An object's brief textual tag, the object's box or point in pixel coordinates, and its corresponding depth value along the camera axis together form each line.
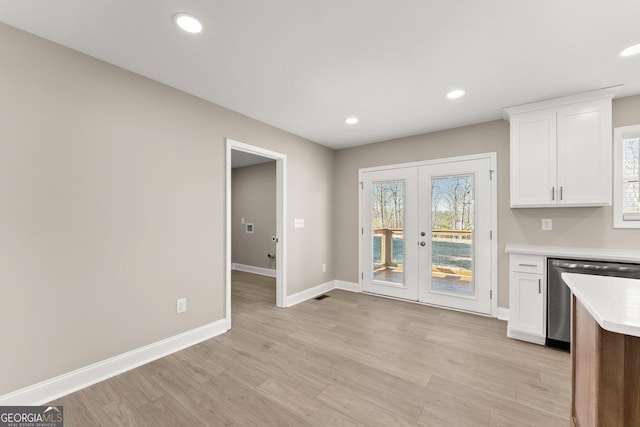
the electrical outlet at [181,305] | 2.63
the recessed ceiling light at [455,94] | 2.66
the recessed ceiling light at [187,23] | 1.68
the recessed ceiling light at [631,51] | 1.97
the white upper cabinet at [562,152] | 2.64
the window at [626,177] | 2.73
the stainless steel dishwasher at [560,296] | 2.47
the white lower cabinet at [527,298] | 2.71
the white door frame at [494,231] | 3.43
